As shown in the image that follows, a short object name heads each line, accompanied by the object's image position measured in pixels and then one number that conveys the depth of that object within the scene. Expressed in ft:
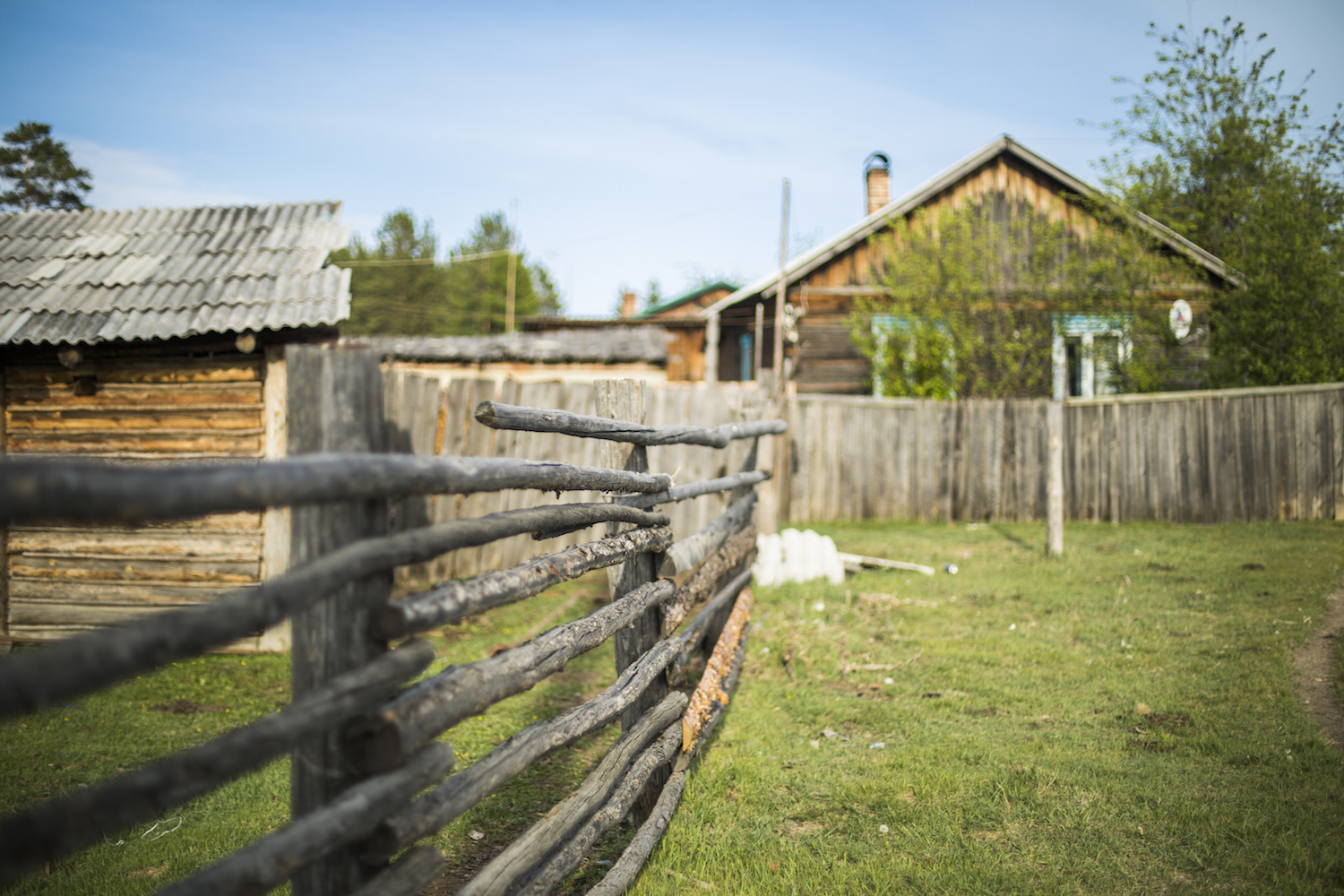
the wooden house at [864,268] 52.42
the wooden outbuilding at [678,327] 76.23
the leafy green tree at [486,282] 177.99
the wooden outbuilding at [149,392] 21.31
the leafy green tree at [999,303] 46.37
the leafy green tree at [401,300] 176.96
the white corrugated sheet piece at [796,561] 25.38
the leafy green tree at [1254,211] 39.32
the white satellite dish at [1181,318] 44.80
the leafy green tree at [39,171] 39.09
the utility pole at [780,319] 52.97
